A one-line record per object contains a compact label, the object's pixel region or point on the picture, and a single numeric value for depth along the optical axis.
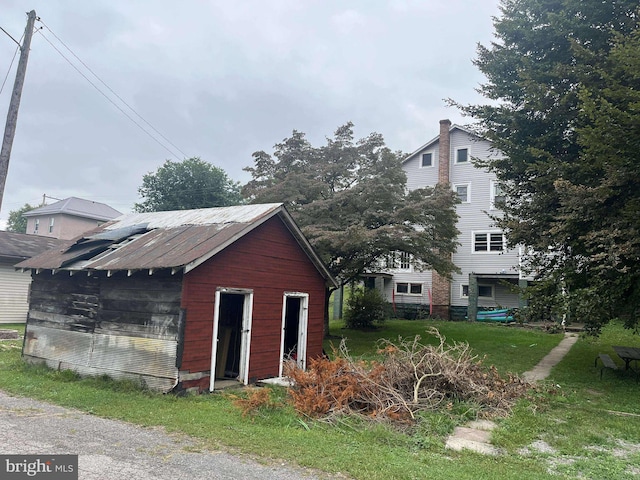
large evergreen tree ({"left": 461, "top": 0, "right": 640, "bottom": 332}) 9.62
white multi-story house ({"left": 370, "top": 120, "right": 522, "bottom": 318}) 27.75
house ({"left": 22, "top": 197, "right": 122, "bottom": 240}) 41.72
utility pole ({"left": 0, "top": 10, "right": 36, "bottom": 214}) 10.23
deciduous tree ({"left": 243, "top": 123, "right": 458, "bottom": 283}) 16.72
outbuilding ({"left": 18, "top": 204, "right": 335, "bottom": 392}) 9.56
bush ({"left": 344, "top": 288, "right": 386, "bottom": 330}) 23.36
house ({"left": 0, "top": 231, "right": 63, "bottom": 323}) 20.56
